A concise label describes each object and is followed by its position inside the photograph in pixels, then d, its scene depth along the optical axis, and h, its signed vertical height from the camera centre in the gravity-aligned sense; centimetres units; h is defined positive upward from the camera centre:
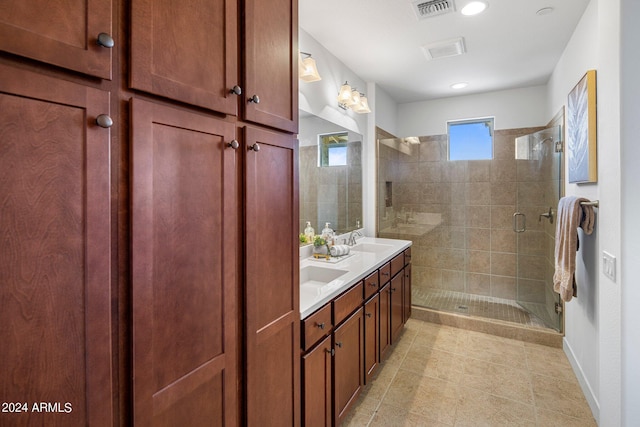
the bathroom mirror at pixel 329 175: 247 +31
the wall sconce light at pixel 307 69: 219 +99
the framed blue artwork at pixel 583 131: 189 +51
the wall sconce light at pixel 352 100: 284 +103
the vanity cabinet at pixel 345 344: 147 -78
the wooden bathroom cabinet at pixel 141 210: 60 +1
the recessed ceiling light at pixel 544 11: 213 +135
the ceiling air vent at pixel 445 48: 257 +137
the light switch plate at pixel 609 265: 141 -27
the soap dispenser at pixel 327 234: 250 -20
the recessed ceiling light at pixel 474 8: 206 +135
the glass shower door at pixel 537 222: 302 -16
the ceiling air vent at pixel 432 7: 204 +134
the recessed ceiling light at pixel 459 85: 356 +142
